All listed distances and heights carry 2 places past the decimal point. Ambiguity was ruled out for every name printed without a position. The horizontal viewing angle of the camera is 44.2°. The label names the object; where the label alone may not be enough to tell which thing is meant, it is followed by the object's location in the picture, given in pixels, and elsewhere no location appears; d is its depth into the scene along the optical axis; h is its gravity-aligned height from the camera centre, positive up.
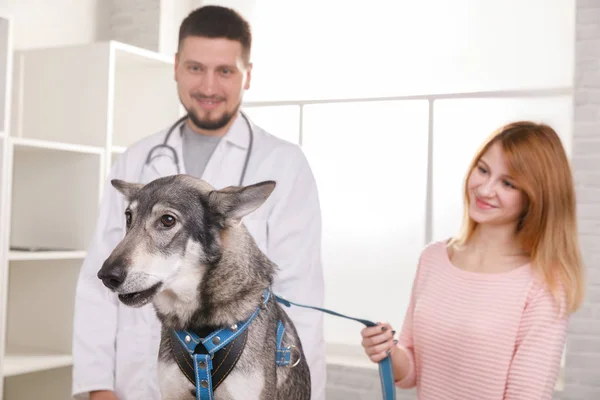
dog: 1.51 -0.16
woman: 2.39 -0.26
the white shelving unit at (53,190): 4.27 +0.03
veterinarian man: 1.93 -0.01
